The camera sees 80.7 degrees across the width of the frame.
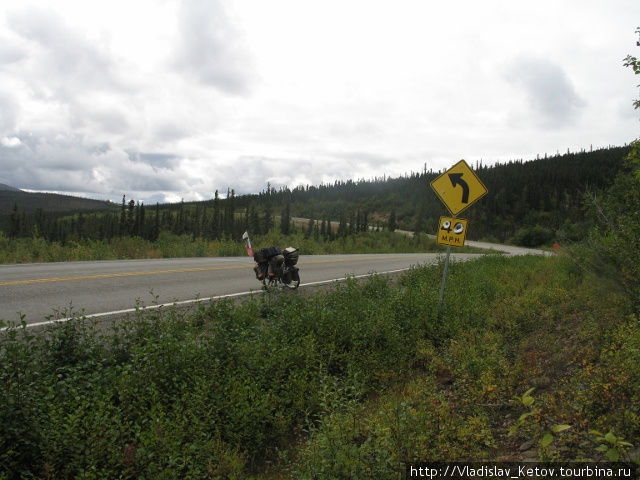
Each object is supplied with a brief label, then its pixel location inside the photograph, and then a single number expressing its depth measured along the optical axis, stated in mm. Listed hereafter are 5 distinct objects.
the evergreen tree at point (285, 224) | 71912
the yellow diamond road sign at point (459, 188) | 7242
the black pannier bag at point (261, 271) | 8797
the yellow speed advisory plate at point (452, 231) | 7266
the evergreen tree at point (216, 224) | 59656
